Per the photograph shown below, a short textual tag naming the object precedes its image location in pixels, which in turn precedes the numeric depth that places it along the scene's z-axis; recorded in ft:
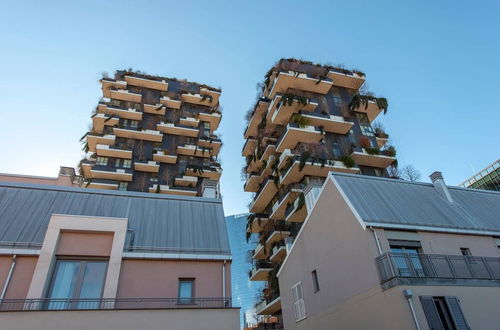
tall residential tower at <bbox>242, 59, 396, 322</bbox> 112.98
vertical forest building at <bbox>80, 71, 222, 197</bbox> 146.00
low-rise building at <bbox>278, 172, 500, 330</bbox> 42.63
